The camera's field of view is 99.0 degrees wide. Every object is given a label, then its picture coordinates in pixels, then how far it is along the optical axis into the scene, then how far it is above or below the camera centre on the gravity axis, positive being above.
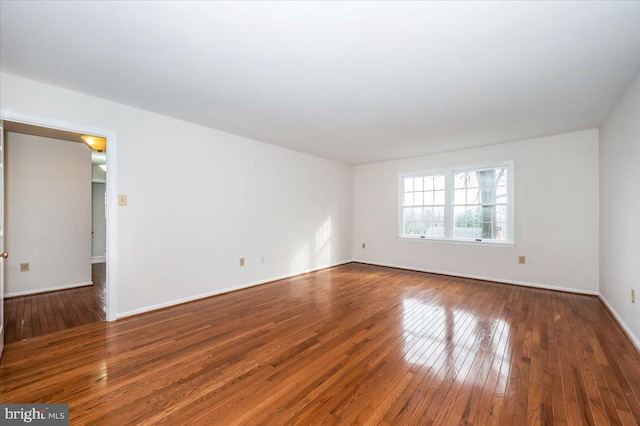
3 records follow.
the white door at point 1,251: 2.24 -0.31
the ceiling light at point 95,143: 3.88 +1.07
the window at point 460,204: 4.80 +0.16
